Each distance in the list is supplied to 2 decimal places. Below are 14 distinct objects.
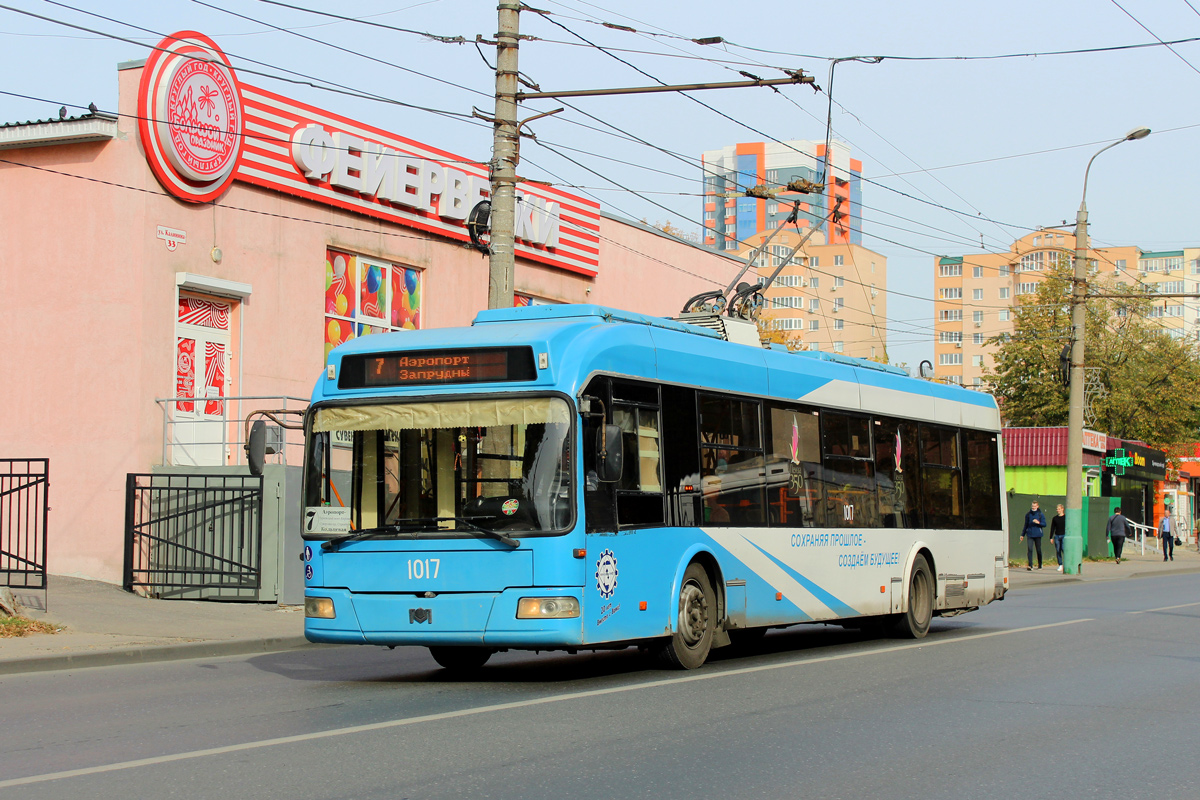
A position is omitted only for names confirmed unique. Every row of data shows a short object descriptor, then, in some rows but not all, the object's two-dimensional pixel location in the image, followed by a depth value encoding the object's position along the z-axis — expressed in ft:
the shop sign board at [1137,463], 158.20
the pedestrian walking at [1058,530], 115.03
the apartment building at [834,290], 443.32
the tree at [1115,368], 197.36
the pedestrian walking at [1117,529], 129.29
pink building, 61.87
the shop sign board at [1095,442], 163.43
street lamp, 103.91
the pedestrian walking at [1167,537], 141.69
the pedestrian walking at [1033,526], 111.24
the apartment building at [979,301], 457.68
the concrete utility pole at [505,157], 50.65
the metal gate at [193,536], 60.44
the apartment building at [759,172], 521.65
